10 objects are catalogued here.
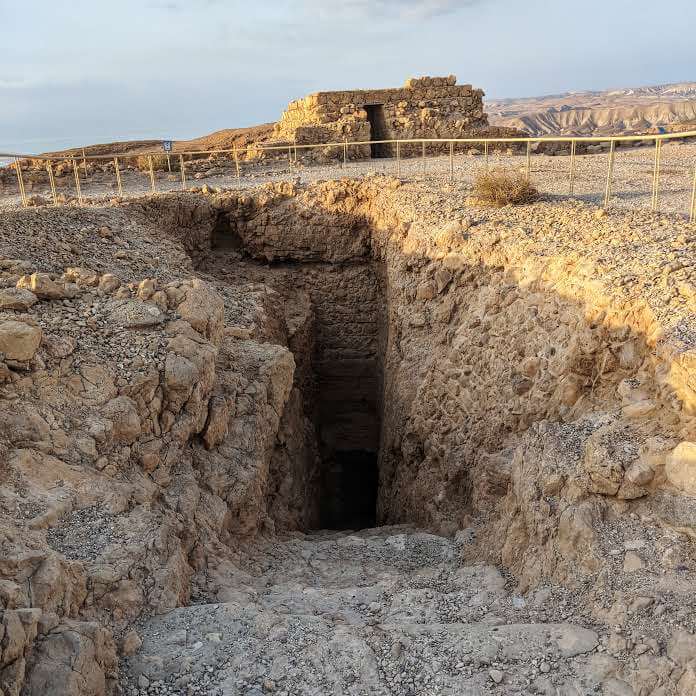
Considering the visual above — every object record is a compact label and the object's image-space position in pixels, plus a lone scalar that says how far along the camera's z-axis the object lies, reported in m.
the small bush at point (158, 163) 16.61
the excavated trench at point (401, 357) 6.60
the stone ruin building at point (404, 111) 18.67
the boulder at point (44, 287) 6.23
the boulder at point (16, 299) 5.81
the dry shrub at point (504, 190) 9.61
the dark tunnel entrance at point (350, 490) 12.38
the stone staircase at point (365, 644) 3.69
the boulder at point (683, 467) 4.27
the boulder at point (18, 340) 5.25
